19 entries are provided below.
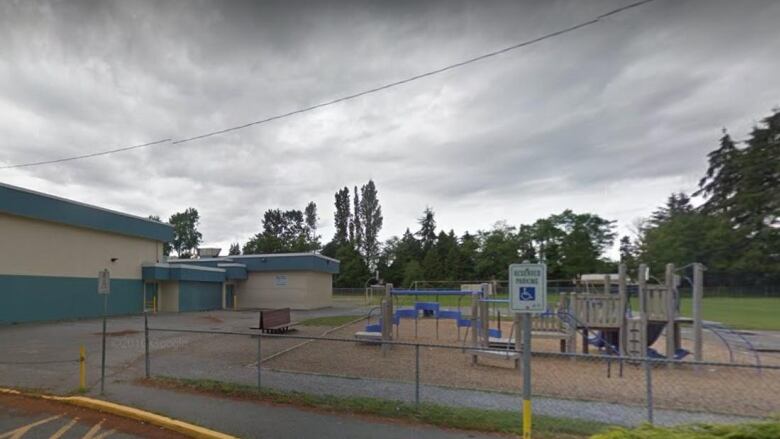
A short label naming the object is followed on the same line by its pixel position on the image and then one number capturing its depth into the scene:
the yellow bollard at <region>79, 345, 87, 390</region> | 8.82
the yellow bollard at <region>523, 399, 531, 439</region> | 5.13
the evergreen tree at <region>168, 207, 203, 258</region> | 110.50
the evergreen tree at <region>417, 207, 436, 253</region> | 105.75
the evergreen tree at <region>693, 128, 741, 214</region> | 75.12
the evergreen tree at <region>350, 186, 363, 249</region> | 102.69
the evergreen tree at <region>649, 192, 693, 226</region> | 82.64
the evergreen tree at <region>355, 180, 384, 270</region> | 102.75
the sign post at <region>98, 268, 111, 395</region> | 9.38
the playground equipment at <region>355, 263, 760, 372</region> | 12.23
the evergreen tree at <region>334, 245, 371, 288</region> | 84.31
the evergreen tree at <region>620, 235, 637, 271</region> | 73.81
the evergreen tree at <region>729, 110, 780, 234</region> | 66.50
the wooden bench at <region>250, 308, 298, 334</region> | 18.20
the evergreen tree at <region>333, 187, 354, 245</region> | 104.88
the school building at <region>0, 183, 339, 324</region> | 22.81
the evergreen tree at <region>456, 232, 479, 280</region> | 82.23
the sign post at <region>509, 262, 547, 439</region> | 5.03
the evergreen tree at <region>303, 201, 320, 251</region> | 127.38
